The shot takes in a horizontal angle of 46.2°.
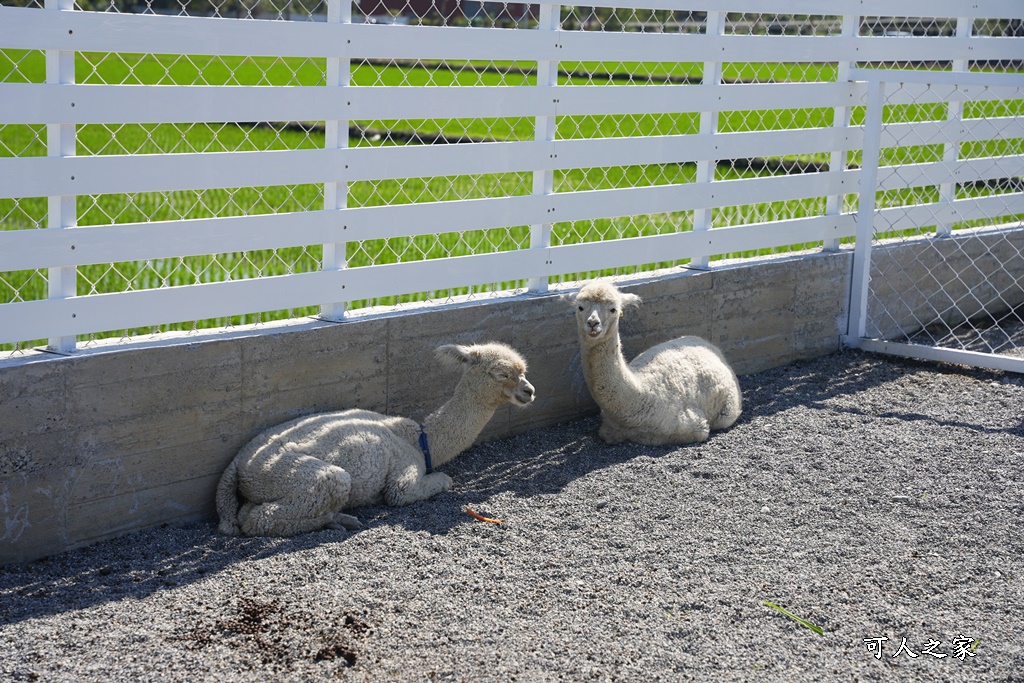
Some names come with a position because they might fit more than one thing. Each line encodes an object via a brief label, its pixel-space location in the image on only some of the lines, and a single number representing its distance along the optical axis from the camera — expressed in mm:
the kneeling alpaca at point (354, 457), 4828
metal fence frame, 7414
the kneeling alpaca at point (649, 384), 5859
